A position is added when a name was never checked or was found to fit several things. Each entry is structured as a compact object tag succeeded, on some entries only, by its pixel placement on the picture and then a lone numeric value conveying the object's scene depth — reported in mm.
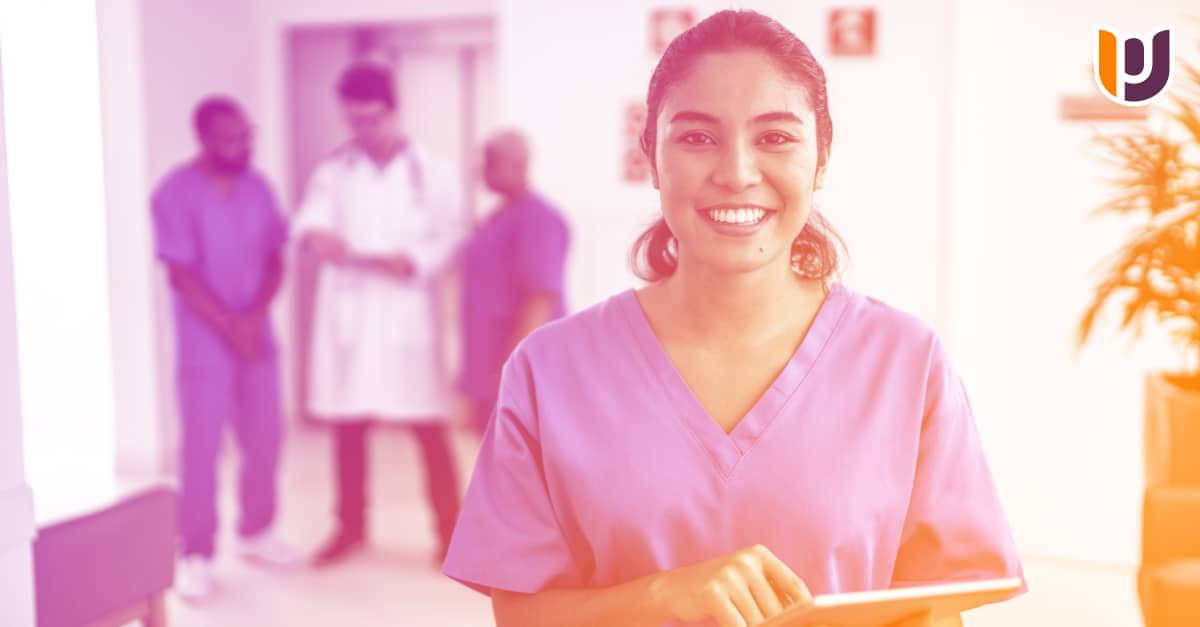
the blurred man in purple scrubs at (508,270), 2744
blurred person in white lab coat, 2982
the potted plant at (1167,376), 1957
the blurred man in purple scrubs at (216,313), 2854
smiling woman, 931
